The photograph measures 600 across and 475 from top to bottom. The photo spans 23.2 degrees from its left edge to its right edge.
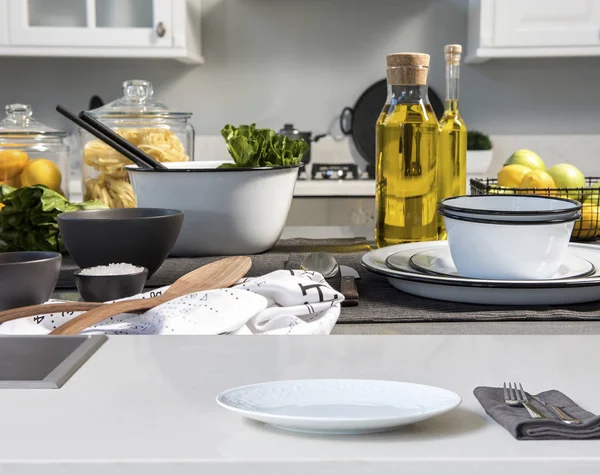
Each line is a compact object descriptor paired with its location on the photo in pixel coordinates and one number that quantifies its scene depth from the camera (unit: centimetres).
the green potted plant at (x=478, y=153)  482
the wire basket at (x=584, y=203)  224
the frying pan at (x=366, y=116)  507
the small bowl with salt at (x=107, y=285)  178
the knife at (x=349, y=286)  180
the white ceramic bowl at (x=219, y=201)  217
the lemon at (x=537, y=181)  230
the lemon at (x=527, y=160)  252
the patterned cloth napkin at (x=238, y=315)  161
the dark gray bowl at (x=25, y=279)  169
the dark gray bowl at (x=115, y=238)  191
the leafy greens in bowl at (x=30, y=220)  220
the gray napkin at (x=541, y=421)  100
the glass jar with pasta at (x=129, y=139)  243
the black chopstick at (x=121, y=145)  218
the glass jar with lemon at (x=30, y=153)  245
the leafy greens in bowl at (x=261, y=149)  224
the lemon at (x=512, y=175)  238
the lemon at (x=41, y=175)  244
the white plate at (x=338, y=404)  100
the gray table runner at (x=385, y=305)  172
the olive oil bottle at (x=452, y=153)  221
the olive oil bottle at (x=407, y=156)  213
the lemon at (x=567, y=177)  242
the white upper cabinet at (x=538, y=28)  444
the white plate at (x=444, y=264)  184
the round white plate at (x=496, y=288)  176
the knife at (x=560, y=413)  104
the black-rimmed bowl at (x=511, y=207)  177
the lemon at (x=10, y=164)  246
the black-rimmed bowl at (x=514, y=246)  177
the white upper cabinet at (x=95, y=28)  445
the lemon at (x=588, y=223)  227
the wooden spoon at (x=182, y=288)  158
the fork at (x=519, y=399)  107
